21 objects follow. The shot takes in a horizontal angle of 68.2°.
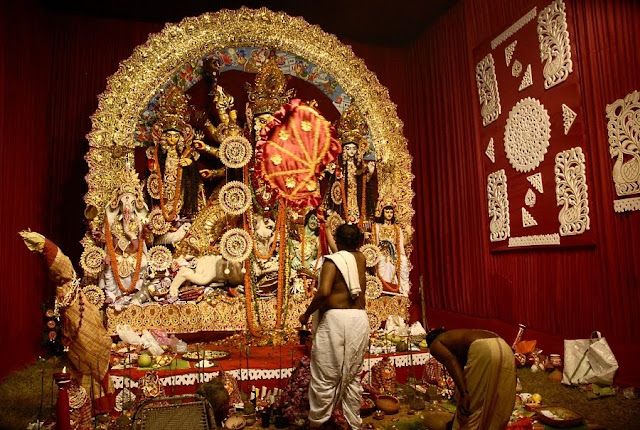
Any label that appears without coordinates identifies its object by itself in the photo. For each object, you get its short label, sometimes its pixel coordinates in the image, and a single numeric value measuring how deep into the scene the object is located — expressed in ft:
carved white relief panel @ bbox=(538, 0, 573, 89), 14.90
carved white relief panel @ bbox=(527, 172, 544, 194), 16.10
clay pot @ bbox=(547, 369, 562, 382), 13.93
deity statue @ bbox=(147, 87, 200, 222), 18.29
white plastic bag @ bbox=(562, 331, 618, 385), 12.90
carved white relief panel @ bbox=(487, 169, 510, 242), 17.87
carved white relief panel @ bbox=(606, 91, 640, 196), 12.71
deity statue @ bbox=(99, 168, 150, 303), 16.78
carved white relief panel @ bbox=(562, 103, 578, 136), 14.74
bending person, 8.69
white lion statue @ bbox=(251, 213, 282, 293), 17.98
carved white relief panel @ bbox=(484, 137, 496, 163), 18.66
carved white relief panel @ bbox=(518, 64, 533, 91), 16.57
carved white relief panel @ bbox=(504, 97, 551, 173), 15.97
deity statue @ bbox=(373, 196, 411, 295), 19.38
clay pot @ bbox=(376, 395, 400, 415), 12.11
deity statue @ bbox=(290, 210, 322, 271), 19.21
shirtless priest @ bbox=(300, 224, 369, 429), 10.07
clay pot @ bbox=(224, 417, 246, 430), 10.64
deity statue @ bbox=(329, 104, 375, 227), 19.98
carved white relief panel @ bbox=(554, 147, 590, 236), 14.30
